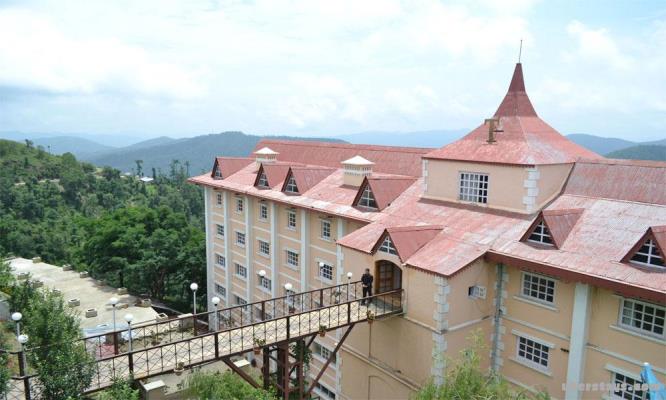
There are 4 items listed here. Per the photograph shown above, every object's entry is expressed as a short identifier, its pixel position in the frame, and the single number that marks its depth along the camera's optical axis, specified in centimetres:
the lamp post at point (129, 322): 1568
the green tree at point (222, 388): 1658
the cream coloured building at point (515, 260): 1730
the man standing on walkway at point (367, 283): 2130
